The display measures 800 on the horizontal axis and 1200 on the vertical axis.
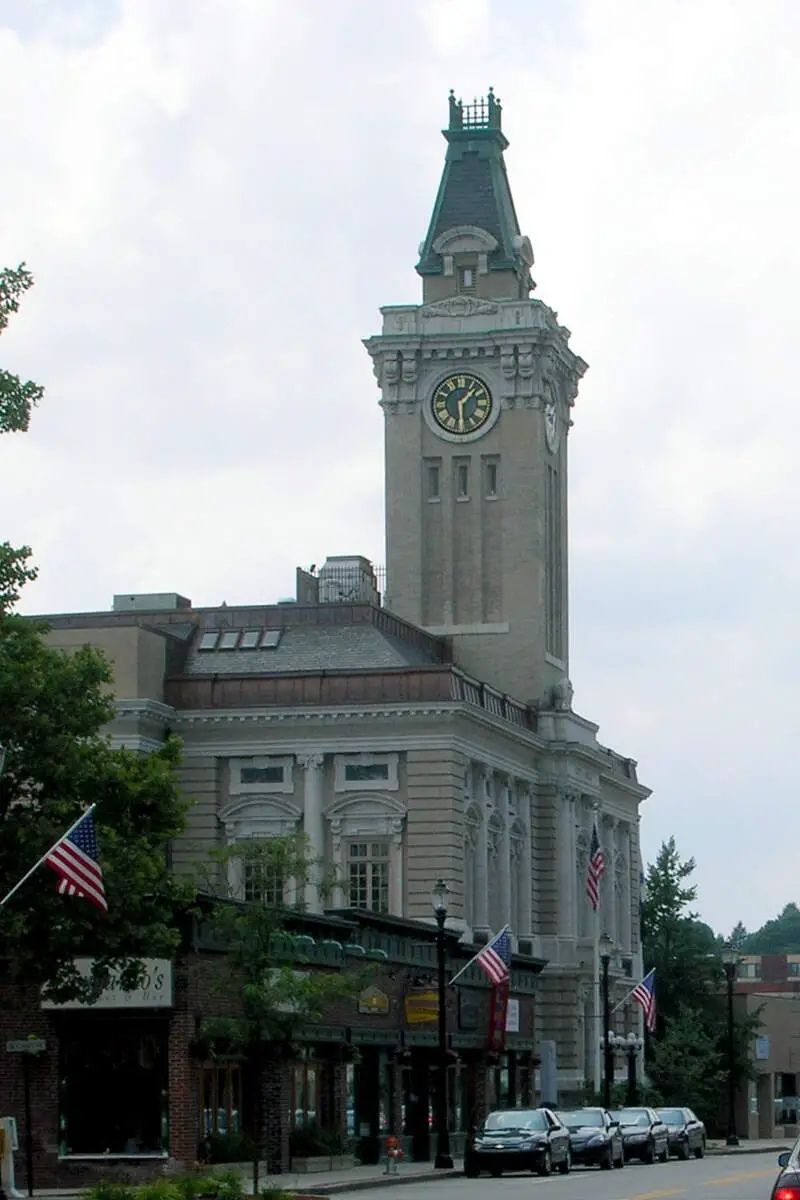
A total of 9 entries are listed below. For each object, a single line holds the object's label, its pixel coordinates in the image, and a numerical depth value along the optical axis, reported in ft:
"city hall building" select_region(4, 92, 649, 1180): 291.99
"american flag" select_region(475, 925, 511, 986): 228.84
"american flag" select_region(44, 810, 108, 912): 140.26
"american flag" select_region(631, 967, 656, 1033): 287.07
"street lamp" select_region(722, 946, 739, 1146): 298.56
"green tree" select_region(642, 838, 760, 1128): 359.05
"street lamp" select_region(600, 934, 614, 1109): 276.74
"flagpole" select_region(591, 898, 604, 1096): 336.29
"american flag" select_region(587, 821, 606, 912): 299.58
